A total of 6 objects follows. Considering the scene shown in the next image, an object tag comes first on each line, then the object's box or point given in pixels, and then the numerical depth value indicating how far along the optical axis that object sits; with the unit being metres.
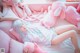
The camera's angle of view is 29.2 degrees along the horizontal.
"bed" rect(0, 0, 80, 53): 1.28
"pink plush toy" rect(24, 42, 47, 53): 1.27
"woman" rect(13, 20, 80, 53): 1.29
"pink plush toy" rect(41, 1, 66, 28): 1.33
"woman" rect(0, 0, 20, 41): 1.31
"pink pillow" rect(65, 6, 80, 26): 1.35
